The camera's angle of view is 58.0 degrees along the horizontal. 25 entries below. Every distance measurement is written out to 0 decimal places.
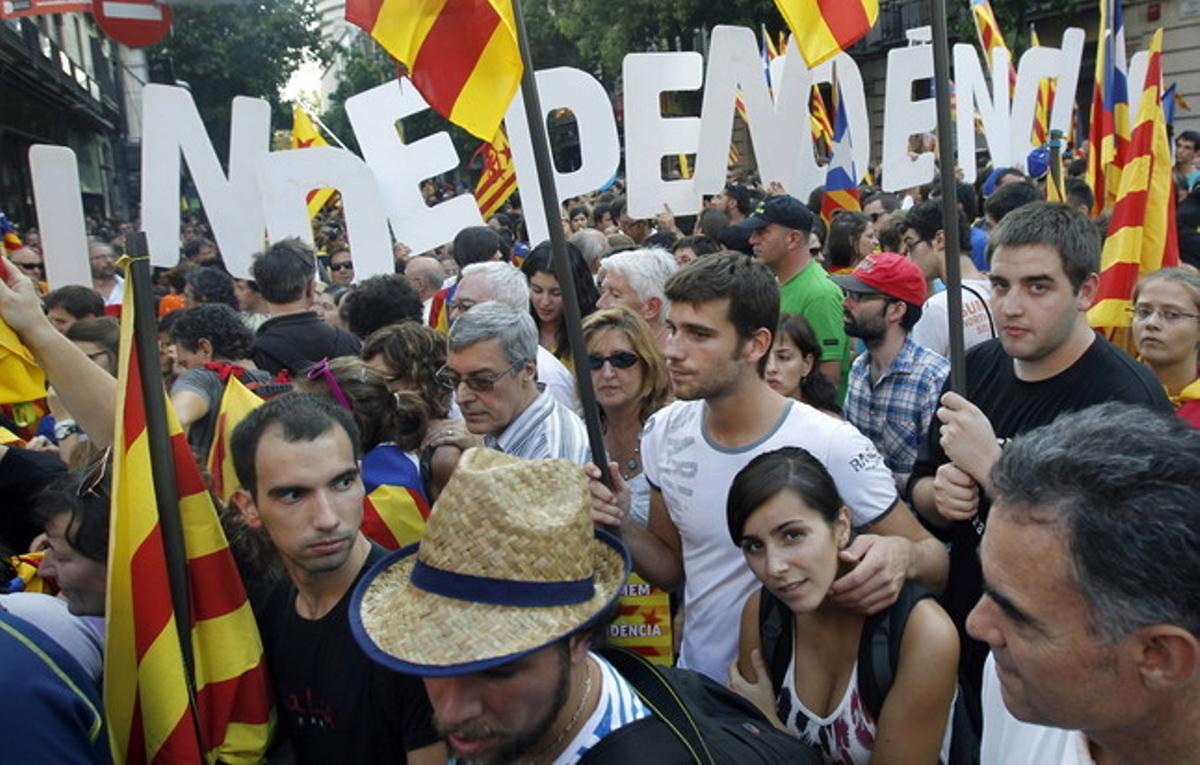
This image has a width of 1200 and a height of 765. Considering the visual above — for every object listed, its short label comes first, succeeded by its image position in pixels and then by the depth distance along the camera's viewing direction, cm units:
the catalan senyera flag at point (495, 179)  905
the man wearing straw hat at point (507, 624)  176
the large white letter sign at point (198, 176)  648
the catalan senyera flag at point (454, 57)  322
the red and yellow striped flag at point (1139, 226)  514
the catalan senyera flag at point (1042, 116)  1069
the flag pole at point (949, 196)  273
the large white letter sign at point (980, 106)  879
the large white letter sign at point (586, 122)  686
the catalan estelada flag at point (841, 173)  827
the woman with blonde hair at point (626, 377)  378
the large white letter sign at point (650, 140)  646
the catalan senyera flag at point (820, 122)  1256
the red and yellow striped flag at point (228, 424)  314
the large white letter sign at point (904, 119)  696
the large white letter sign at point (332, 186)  662
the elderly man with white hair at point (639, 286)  484
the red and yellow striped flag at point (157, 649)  236
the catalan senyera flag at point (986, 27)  1004
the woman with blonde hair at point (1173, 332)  396
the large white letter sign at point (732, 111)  647
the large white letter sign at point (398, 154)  695
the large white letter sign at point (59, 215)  608
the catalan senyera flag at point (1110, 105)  683
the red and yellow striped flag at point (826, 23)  395
